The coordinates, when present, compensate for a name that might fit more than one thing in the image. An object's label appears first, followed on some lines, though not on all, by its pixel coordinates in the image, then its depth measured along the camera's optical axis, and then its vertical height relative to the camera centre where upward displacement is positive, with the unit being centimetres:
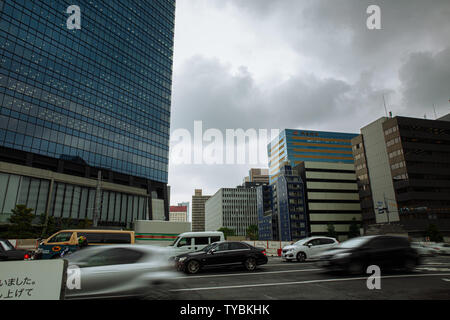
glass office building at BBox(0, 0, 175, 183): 4406 +3023
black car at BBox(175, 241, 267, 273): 1087 -144
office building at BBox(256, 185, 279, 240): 11407 +439
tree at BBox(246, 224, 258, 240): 11487 -380
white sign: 329 -69
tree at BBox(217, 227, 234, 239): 12779 -388
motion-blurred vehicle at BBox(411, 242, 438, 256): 1961 -224
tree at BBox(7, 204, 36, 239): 3412 +43
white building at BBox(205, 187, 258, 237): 15562 +921
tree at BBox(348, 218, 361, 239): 7705 -230
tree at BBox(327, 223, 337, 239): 7723 -234
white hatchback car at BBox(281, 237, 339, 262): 1536 -151
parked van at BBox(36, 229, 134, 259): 1446 -82
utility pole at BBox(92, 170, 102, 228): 2784 +152
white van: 1517 -96
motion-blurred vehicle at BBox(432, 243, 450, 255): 2028 -216
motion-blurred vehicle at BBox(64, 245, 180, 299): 592 -113
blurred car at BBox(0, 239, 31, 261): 1112 -114
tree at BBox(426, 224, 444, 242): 5275 -264
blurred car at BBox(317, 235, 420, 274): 902 -119
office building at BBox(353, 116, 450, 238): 5897 +1236
